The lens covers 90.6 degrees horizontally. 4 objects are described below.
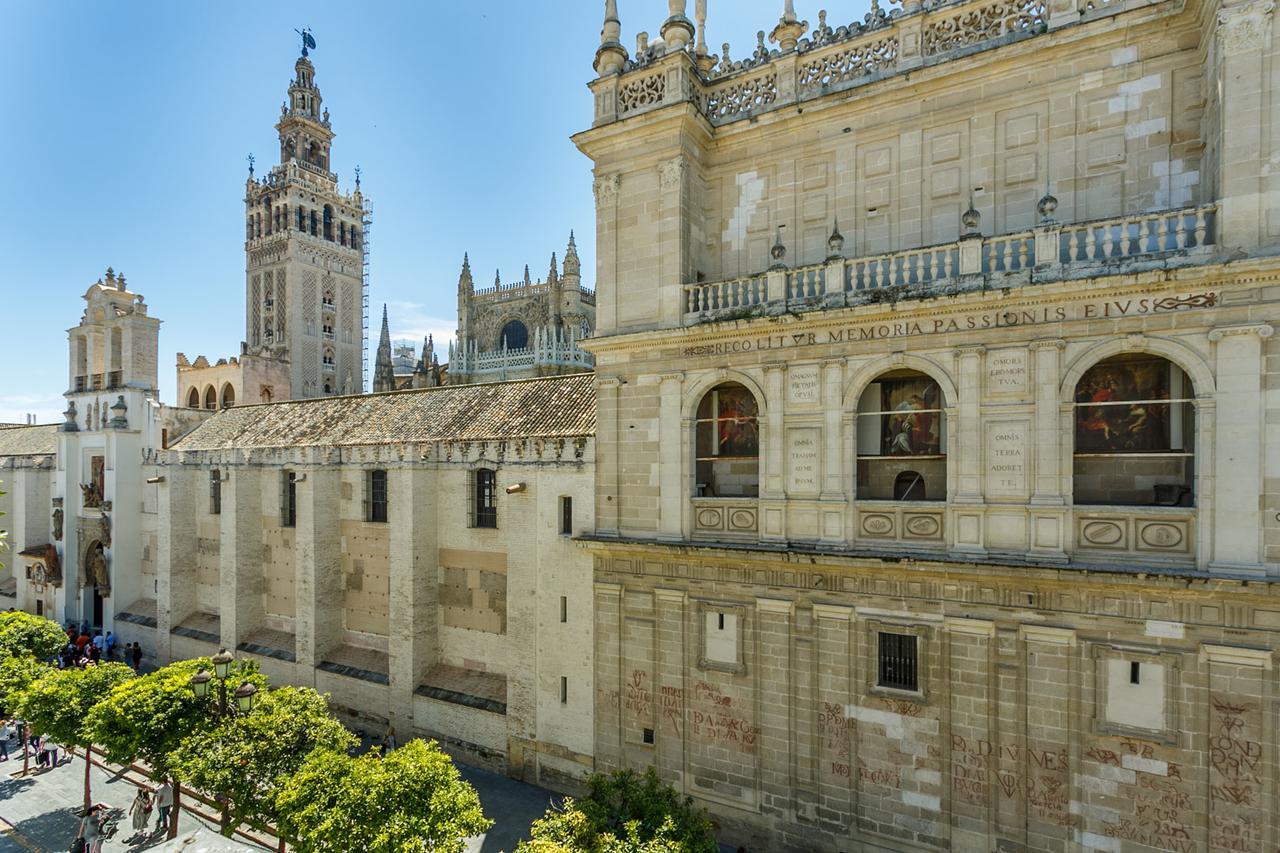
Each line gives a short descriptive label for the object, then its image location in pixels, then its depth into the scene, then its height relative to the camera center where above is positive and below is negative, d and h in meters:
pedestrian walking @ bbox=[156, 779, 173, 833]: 15.72 -9.43
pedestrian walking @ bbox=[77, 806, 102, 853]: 14.60 -9.59
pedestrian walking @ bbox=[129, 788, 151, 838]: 15.96 -9.88
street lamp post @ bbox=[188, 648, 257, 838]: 13.38 -5.73
